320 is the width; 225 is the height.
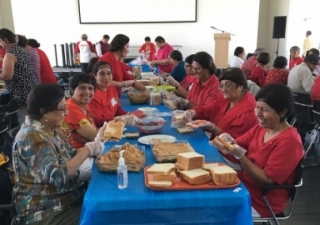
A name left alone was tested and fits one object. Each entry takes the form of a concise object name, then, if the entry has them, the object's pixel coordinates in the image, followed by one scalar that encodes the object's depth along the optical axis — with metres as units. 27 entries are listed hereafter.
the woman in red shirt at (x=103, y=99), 2.57
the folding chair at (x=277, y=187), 1.58
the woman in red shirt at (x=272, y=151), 1.56
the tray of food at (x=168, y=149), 1.58
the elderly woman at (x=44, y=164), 1.40
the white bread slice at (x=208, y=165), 1.42
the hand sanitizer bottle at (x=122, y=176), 1.34
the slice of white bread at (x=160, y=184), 1.30
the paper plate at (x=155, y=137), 1.92
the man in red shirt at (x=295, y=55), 6.25
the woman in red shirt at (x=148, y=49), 7.98
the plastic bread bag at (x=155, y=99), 3.14
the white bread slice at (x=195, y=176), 1.33
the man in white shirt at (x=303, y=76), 4.10
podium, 9.17
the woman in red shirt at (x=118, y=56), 3.52
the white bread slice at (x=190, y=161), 1.41
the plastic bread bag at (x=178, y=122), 2.34
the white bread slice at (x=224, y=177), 1.33
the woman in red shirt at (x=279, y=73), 4.65
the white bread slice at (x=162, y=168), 1.36
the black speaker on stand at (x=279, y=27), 8.98
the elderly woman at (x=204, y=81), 2.77
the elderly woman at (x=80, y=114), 2.04
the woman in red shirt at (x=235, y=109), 2.13
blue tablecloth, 1.25
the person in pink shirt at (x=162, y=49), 6.86
